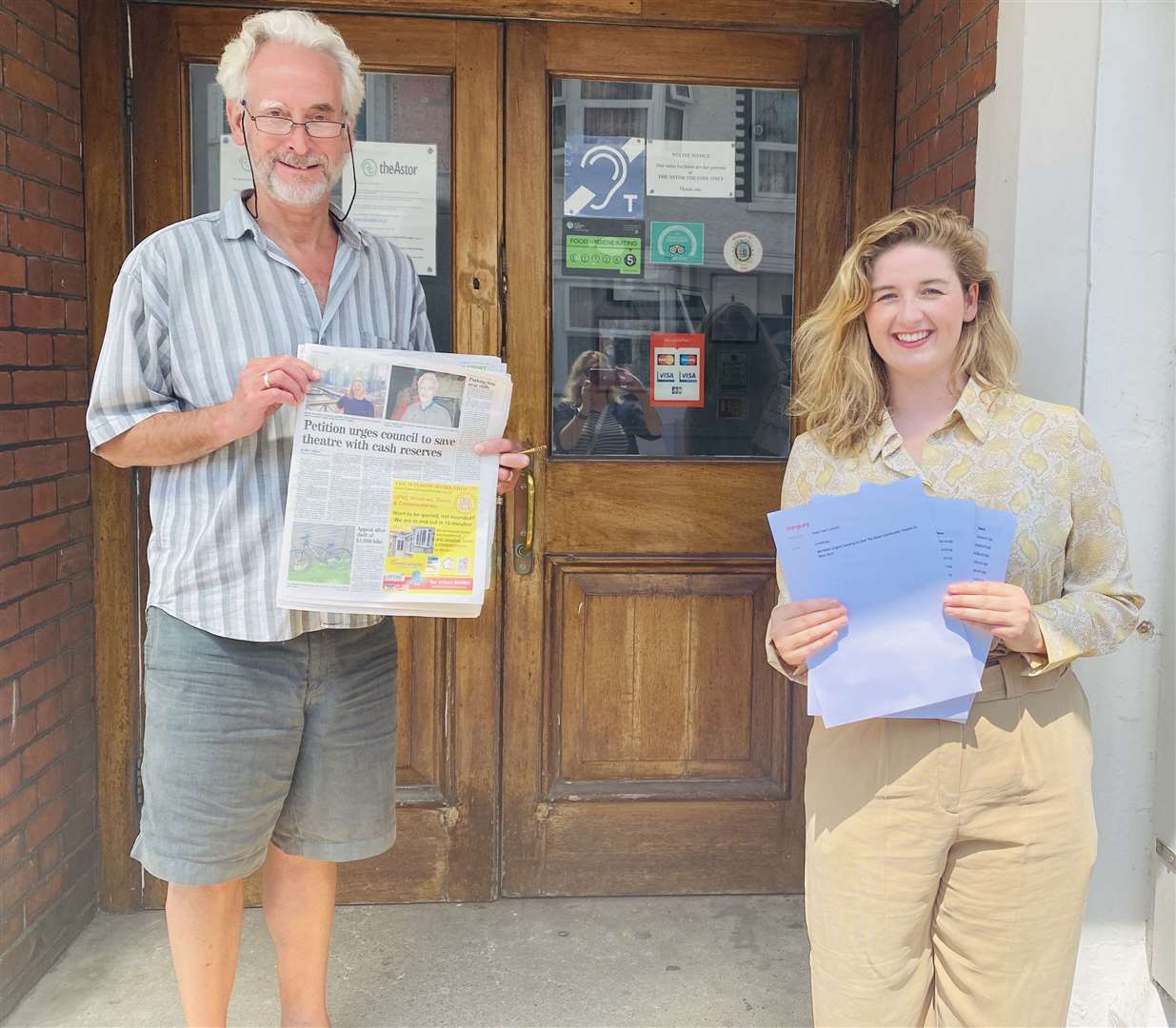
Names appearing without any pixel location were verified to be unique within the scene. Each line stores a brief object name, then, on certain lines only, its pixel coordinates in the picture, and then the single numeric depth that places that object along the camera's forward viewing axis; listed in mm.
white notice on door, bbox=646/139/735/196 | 3332
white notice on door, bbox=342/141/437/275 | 3250
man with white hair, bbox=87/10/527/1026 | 2088
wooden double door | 3254
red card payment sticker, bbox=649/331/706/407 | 3385
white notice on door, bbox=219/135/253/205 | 3211
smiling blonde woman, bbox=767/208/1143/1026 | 1843
